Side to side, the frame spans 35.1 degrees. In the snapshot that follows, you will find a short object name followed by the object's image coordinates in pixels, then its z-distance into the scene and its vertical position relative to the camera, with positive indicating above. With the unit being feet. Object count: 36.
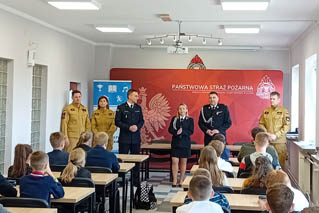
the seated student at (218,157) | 20.99 -1.53
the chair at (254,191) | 16.16 -2.25
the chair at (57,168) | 20.65 -2.06
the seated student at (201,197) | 11.82 -1.83
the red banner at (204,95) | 41.19 +2.12
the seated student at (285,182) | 13.21 -1.60
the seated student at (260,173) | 16.01 -1.66
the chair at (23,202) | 13.85 -2.35
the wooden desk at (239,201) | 14.85 -2.47
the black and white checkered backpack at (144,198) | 25.94 -4.07
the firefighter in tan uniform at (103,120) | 34.65 -0.10
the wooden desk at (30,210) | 13.30 -2.47
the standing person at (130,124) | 31.35 -0.31
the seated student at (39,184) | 15.08 -1.99
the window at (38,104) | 33.88 +0.91
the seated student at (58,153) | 20.93 -1.49
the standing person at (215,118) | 32.86 +0.15
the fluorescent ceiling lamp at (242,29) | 32.37 +6.08
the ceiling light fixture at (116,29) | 33.88 +6.21
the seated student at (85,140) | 24.07 -1.04
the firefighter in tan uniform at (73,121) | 34.45 -0.20
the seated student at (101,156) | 22.13 -1.68
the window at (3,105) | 28.68 +0.69
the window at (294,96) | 42.34 +2.13
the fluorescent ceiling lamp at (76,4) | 24.88 +5.79
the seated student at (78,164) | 18.08 -1.66
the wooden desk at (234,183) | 17.98 -2.31
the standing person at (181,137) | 32.04 -1.10
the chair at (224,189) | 16.38 -2.24
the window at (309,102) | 33.96 +1.34
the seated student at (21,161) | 17.60 -1.54
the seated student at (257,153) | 19.95 -1.27
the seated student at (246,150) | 23.71 -1.38
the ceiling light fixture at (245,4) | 23.90 +5.68
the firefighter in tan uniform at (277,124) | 31.60 -0.18
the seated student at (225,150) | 25.58 -1.57
